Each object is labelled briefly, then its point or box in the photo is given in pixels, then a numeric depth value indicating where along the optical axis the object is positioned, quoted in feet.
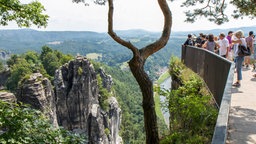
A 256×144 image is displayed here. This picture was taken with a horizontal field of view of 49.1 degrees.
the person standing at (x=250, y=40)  45.68
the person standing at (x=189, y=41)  54.29
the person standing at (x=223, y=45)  40.50
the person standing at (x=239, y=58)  33.60
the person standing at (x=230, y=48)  46.84
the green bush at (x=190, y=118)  21.37
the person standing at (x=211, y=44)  42.29
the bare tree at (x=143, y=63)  25.16
